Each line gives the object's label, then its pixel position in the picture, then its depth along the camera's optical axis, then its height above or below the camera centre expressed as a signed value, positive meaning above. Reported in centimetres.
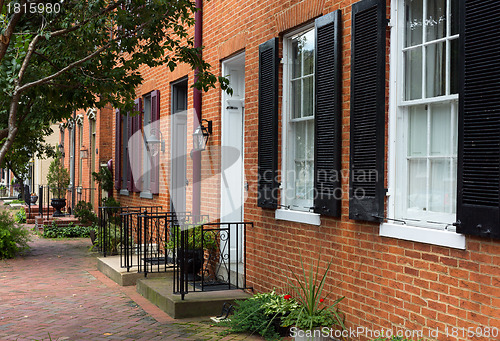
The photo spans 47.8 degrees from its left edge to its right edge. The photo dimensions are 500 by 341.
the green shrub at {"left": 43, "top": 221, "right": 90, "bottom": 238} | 1544 -192
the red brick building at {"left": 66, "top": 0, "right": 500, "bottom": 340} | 375 +9
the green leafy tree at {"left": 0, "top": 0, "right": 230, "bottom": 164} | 687 +144
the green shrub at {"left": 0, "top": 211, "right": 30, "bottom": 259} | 1126 -153
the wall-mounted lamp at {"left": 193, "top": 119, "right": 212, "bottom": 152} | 845 +42
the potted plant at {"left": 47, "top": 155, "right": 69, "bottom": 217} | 1970 -58
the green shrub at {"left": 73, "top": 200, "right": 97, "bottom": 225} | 1545 -141
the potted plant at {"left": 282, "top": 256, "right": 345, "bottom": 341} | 487 -137
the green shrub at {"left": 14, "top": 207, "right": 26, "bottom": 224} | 2030 -201
